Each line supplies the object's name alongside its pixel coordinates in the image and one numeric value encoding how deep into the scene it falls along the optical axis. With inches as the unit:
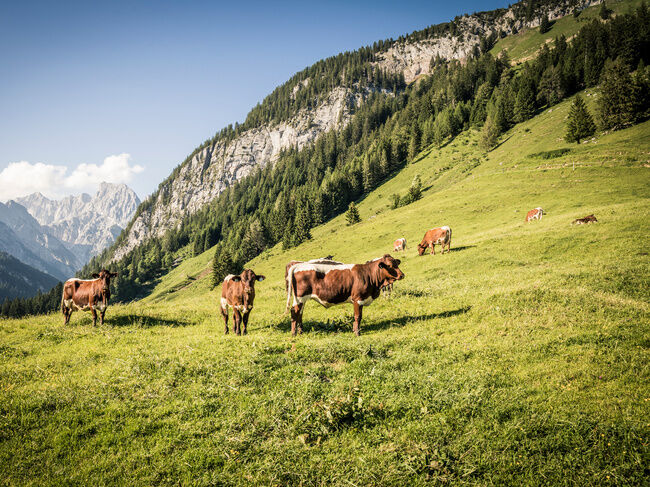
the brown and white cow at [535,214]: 1310.3
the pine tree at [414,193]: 2679.1
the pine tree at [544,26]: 7057.1
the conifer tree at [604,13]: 5876.0
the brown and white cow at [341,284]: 438.9
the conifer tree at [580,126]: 2038.6
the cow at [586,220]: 979.4
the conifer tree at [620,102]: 1983.3
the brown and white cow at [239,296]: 463.2
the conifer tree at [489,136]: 2959.6
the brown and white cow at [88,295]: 547.5
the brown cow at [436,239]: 1136.4
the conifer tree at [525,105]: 3218.5
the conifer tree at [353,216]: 2987.2
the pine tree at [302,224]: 3277.6
